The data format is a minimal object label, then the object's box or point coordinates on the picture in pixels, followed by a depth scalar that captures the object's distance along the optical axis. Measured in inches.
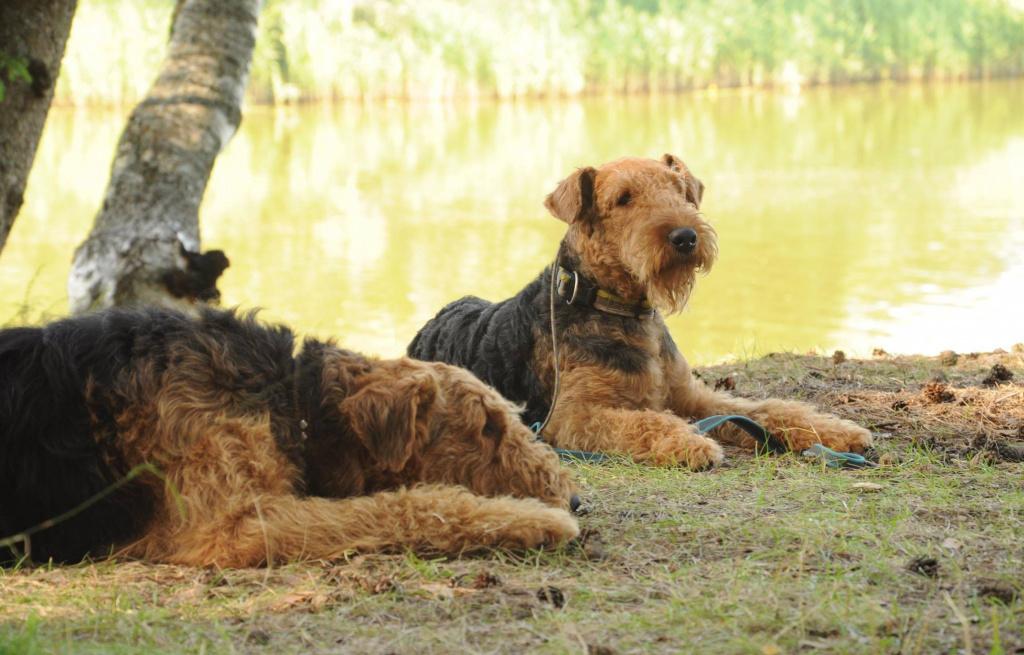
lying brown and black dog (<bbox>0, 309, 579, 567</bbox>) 149.6
